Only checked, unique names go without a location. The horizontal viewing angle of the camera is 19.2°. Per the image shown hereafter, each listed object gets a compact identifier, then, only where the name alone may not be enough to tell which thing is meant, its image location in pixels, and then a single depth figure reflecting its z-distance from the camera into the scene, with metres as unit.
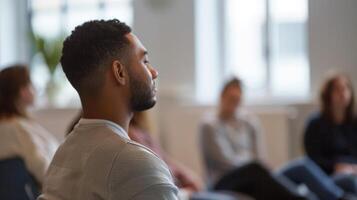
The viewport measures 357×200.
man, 2.13
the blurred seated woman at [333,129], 7.62
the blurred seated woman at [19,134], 4.67
